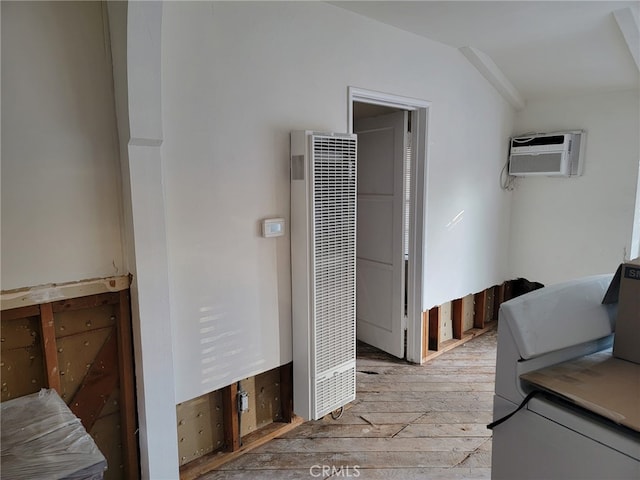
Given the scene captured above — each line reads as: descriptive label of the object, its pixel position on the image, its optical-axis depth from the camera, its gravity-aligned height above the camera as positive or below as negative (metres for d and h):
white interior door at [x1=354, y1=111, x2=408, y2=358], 3.29 -0.35
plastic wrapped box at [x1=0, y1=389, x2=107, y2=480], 1.15 -0.77
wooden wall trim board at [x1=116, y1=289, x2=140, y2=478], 1.83 -0.89
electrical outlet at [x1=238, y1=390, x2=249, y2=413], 2.28 -1.18
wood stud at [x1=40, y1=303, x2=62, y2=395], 1.63 -0.62
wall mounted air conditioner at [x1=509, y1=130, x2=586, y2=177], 3.49 +0.32
